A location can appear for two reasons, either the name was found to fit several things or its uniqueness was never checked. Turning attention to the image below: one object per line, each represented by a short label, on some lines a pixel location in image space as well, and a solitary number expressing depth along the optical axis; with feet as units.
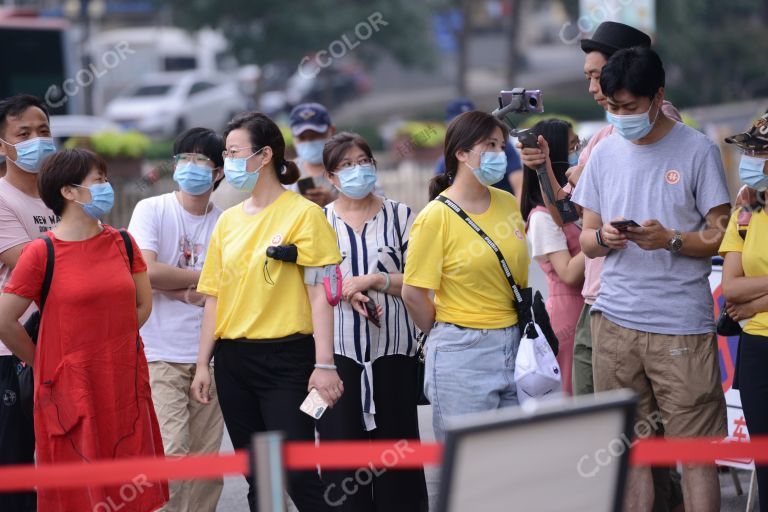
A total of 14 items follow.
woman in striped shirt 34.63
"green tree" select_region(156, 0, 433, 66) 208.74
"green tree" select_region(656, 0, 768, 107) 229.45
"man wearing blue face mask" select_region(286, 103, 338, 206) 45.19
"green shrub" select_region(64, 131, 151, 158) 99.25
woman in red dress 30.35
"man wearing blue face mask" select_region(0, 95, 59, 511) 33.09
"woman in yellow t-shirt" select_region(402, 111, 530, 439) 31.48
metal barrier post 21.84
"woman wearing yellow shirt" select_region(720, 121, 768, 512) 28.43
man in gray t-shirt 29.30
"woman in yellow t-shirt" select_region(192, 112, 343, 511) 31.24
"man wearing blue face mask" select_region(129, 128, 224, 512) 35.47
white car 201.57
